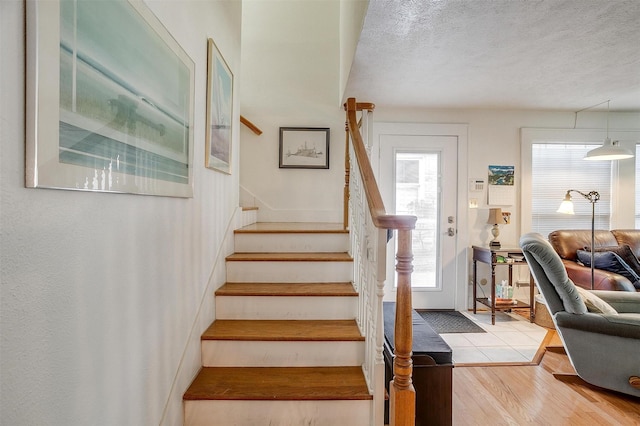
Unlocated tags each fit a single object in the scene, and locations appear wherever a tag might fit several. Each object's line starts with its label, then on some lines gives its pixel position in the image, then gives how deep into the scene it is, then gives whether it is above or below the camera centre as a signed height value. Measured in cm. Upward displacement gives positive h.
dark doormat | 332 -121
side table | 351 -69
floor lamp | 338 +6
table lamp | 376 -11
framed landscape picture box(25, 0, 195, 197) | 72 +30
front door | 397 +14
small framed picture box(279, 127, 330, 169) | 386 +73
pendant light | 314 +60
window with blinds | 409 +38
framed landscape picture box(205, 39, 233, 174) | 187 +62
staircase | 156 -77
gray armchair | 200 -74
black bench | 173 -92
